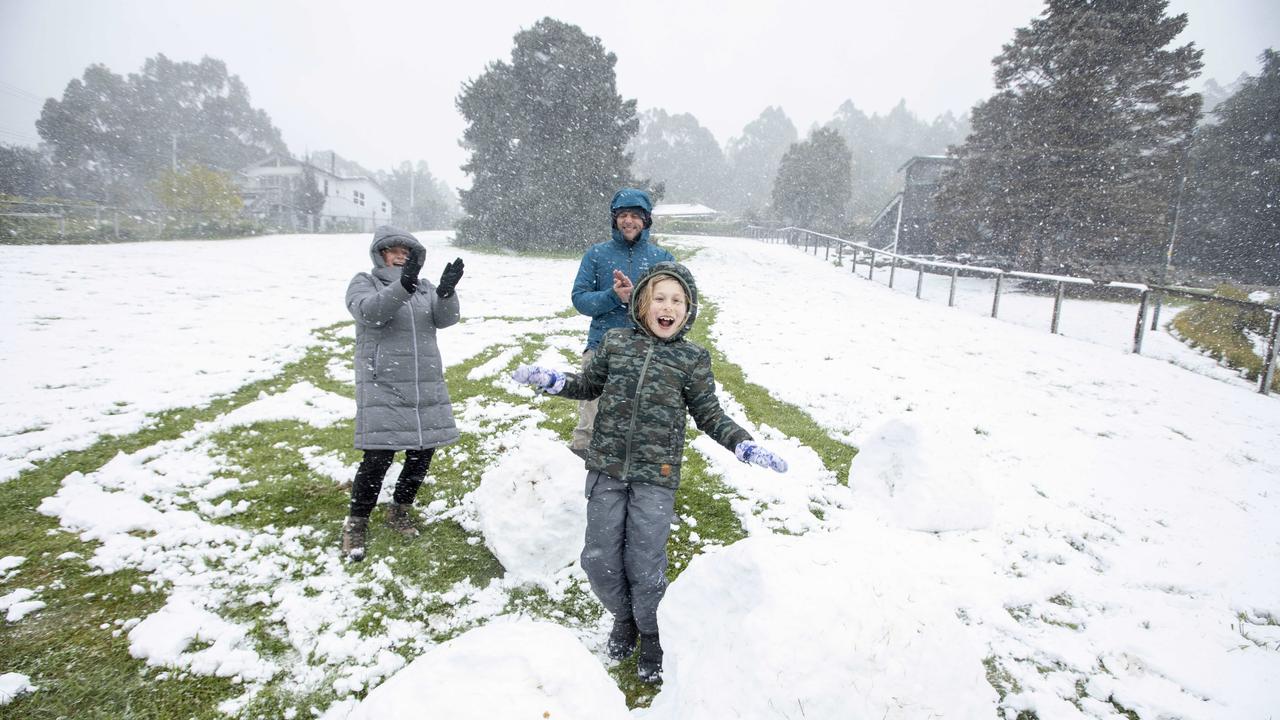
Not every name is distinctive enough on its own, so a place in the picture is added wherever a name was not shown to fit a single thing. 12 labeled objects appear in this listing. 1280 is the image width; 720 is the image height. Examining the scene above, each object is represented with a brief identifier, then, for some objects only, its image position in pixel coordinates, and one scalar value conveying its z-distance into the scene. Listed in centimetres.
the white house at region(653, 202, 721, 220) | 5656
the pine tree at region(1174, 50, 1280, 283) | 2611
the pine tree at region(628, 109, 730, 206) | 7750
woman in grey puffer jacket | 312
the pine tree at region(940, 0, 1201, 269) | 1973
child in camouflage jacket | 245
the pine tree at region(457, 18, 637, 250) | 2416
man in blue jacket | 361
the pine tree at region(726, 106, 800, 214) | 8256
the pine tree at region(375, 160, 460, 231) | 6053
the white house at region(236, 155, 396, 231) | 4875
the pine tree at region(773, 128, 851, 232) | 4900
